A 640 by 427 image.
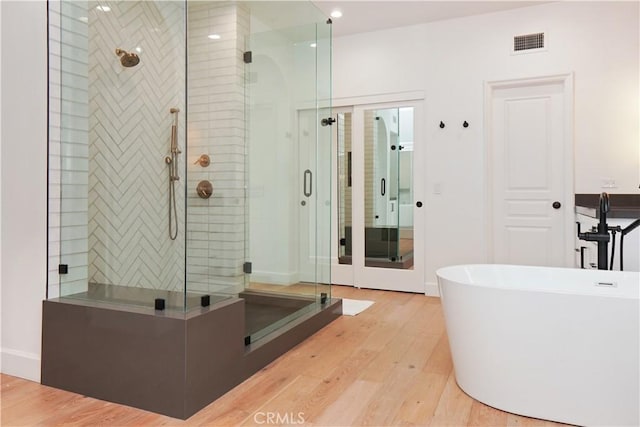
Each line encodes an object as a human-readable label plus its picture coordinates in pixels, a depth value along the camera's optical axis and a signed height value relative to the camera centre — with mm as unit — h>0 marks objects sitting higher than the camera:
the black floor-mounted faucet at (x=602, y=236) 2457 -82
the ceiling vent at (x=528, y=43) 4004 +1621
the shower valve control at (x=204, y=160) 2663 +364
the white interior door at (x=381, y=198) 4520 +236
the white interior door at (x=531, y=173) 3990 +444
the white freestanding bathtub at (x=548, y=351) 1783 -555
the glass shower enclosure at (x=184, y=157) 2328 +386
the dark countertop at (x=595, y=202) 3546 +166
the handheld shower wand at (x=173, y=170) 2283 +270
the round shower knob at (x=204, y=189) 2586 +187
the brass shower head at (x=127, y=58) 2557 +948
